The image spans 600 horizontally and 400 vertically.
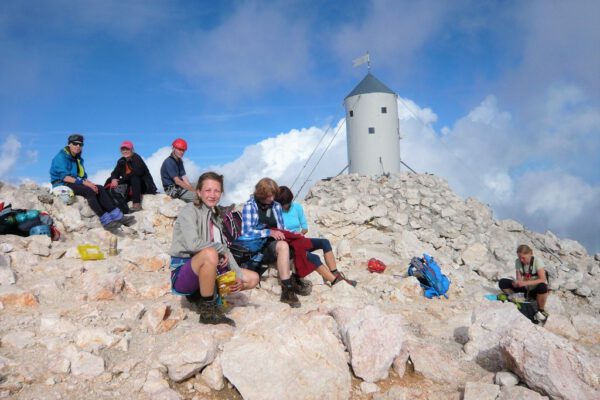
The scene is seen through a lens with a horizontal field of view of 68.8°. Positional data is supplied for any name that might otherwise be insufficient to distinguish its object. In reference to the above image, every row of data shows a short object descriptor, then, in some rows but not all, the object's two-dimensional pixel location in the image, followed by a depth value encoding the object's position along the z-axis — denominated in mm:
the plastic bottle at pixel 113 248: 7825
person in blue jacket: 8859
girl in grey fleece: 5031
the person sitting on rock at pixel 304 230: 7430
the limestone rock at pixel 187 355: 4098
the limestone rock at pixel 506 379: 4081
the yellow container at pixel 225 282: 5293
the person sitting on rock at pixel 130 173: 10000
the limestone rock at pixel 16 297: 5359
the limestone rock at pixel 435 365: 4449
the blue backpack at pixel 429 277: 8211
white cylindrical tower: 18812
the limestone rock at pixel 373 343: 4359
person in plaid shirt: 6488
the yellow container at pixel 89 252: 7246
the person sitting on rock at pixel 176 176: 10203
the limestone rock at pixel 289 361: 4008
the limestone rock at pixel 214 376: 4152
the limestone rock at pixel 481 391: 3898
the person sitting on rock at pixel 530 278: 8453
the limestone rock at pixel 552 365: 3840
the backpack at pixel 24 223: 7664
